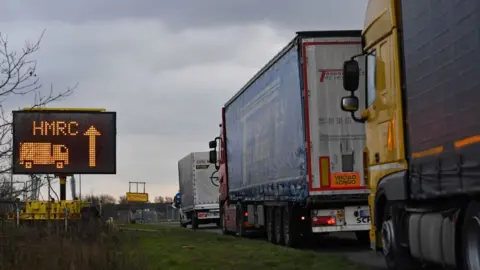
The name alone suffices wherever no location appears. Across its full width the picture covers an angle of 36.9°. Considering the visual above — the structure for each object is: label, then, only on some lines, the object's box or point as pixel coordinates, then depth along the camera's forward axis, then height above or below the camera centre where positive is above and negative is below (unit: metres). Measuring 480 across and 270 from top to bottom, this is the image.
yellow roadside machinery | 18.55 +0.16
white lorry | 34.72 +1.04
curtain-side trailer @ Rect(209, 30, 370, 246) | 14.16 +1.34
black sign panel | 20.22 +2.05
